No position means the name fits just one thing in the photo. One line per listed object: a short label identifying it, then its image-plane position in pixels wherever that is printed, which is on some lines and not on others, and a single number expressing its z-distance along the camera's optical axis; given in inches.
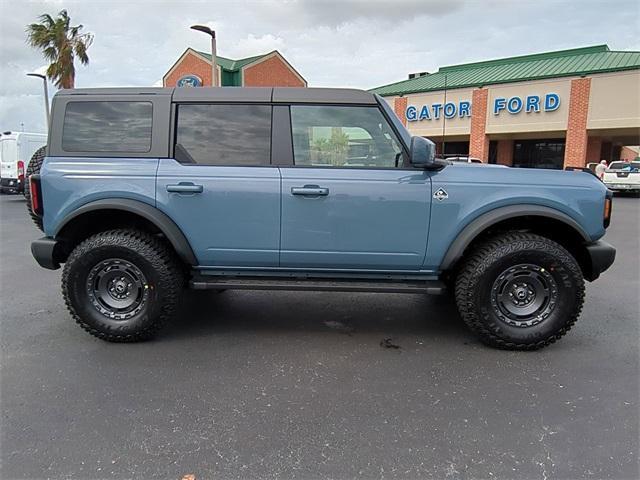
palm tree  898.1
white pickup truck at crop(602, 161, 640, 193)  747.4
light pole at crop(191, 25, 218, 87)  536.4
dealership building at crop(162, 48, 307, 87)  1122.0
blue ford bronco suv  141.3
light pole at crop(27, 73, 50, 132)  907.7
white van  649.6
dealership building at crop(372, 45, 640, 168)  831.1
